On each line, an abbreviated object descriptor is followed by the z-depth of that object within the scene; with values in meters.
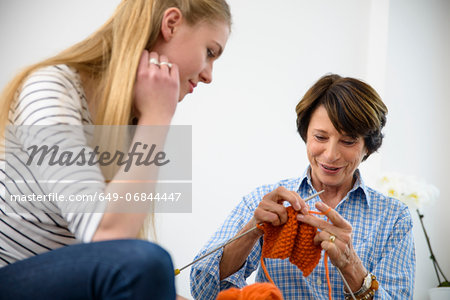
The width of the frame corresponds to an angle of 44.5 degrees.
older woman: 1.65
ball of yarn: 1.23
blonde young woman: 0.81
